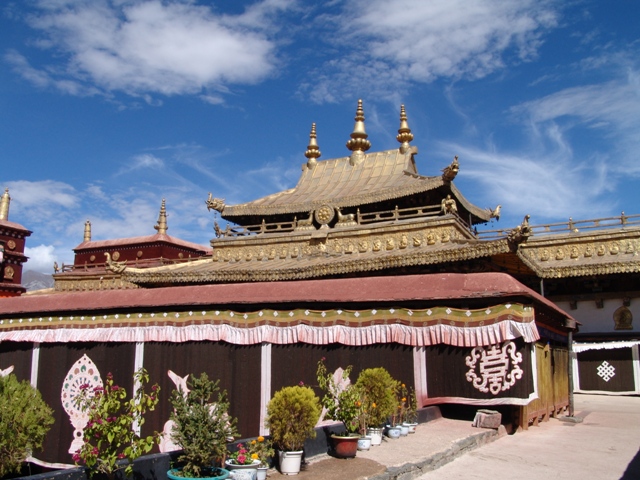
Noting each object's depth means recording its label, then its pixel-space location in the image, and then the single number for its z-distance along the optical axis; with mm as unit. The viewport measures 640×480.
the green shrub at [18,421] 5793
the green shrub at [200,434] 5457
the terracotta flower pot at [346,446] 7238
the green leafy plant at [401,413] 9297
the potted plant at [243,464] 5801
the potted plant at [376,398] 8254
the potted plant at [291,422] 6438
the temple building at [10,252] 34375
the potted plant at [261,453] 5940
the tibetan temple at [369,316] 10680
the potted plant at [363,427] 7777
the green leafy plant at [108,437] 4977
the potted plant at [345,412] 7254
